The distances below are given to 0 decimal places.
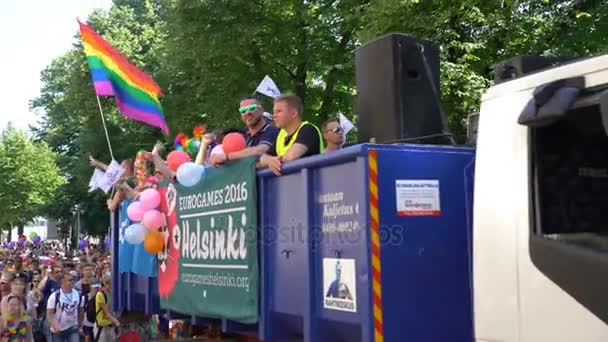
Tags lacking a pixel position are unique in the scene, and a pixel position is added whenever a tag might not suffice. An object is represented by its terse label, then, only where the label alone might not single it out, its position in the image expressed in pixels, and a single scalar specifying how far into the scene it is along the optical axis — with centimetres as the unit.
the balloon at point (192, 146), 706
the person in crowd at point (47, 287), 1375
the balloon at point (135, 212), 673
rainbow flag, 965
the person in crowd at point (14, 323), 1084
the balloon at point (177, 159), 621
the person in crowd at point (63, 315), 1265
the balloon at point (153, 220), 647
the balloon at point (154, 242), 649
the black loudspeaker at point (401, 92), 474
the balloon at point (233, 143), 529
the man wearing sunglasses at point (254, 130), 529
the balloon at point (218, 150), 535
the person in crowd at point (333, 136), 569
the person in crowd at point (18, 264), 1741
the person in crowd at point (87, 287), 1315
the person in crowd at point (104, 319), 1238
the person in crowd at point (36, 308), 1358
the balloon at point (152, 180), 711
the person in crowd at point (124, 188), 810
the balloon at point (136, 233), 680
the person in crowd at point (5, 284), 1243
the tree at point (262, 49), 2028
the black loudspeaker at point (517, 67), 358
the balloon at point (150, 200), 663
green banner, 489
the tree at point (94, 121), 3262
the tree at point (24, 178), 5534
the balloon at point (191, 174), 564
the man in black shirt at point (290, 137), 467
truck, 274
